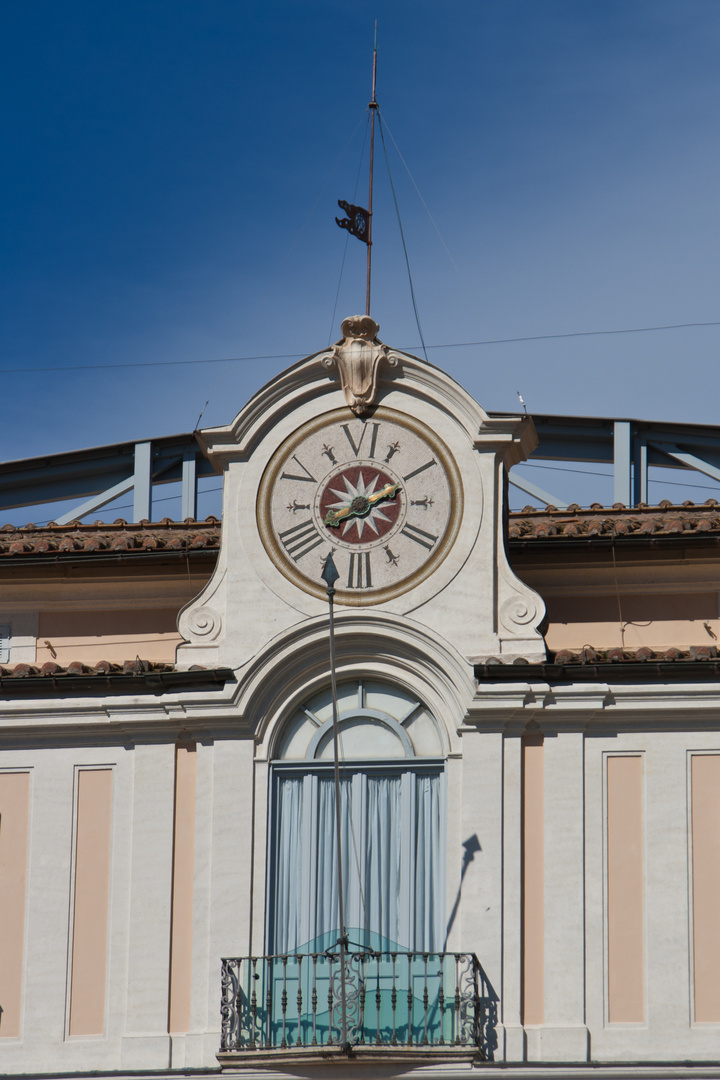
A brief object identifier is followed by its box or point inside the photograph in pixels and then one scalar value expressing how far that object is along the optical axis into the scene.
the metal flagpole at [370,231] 22.70
